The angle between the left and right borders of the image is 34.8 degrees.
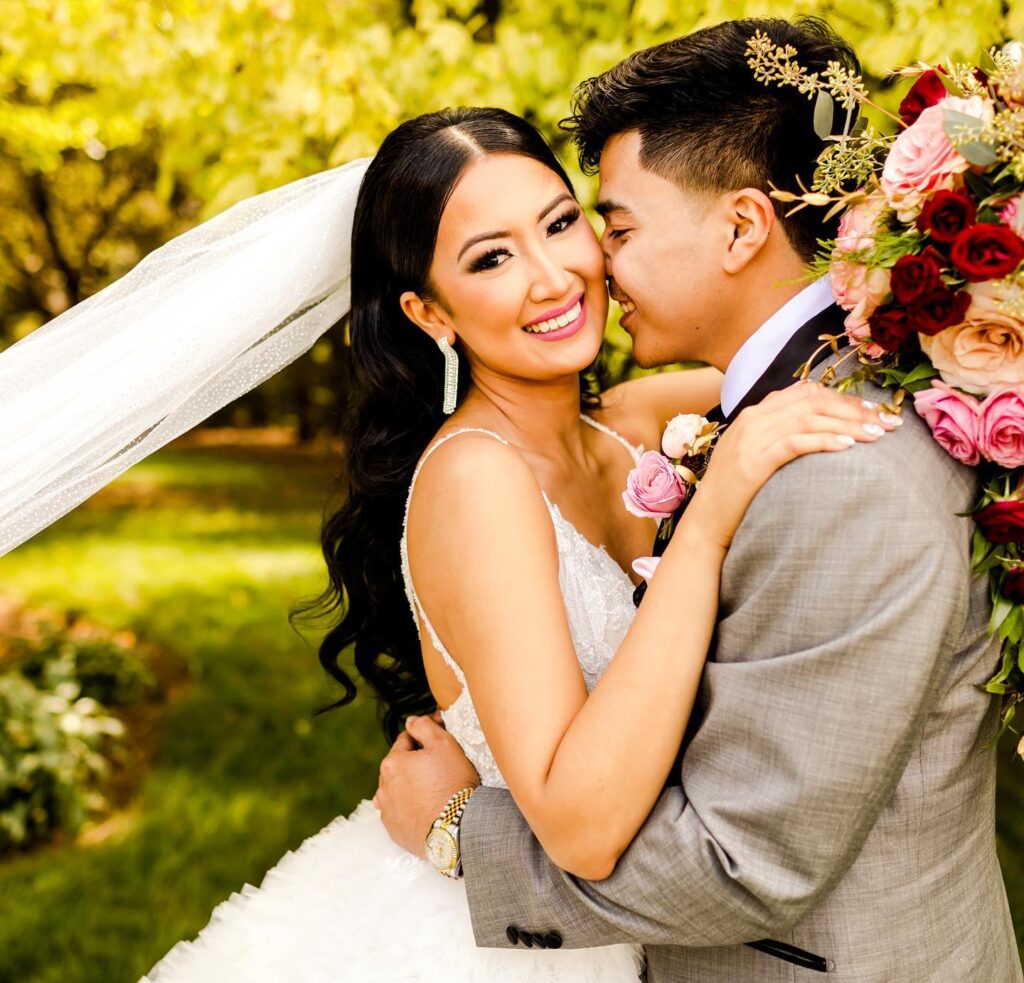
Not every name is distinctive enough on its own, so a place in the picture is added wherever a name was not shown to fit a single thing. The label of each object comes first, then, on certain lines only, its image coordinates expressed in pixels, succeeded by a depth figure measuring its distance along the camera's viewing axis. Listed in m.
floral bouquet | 0.99
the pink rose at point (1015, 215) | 0.99
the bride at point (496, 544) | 1.08
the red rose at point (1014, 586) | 1.04
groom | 1.02
